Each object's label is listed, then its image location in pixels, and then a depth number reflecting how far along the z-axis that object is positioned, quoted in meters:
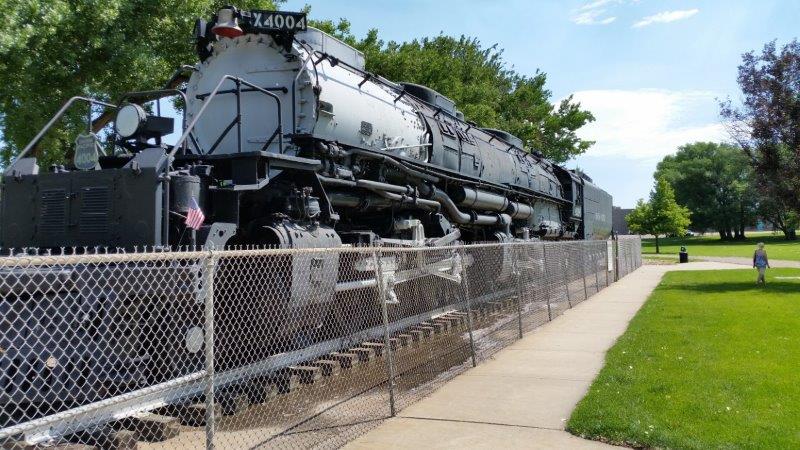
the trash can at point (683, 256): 35.25
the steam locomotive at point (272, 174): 5.66
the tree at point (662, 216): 47.69
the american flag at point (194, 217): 5.58
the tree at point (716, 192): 74.12
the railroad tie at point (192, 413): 5.09
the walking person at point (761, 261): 18.92
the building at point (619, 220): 72.79
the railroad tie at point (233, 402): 5.34
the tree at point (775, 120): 18.61
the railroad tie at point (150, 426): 4.66
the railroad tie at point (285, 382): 6.02
